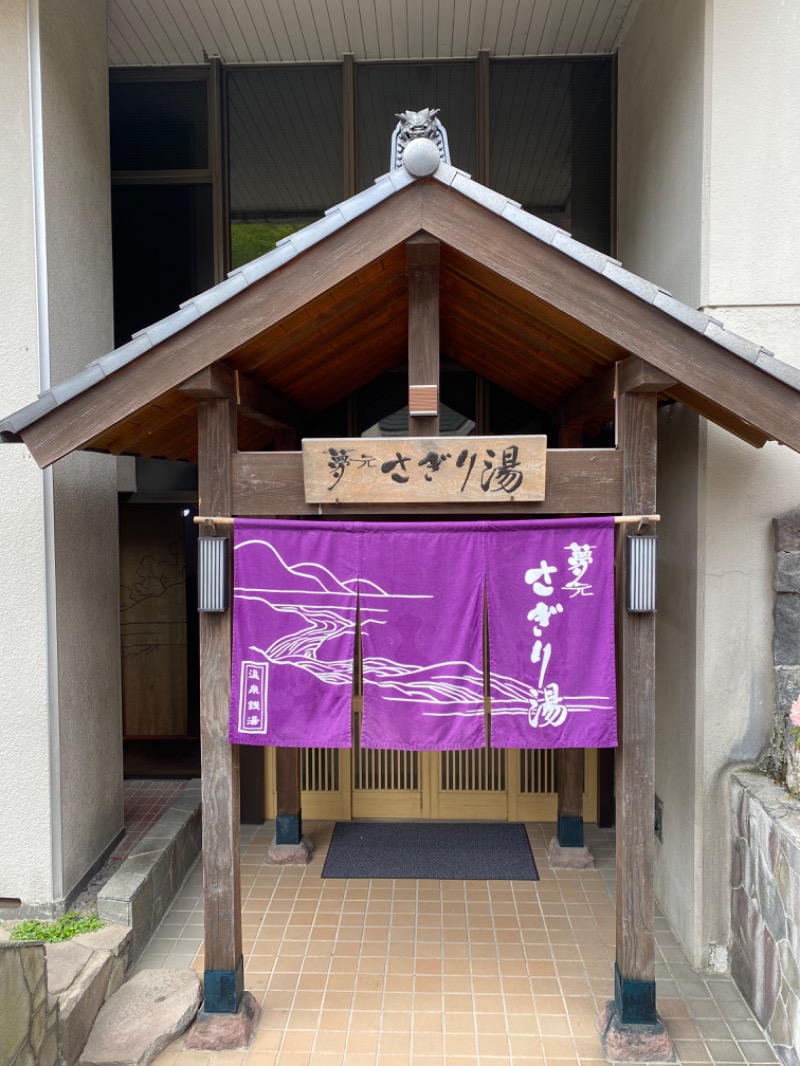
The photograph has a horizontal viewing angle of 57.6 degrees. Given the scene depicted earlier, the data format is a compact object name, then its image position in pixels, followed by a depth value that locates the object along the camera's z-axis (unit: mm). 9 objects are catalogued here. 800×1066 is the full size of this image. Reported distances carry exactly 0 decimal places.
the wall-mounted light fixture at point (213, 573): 4891
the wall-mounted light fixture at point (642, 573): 4727
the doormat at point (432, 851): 7141
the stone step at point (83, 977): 4629
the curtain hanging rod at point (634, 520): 4738
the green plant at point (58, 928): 5527
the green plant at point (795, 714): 4701
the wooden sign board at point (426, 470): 4680
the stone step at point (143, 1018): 4738
